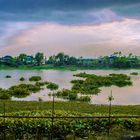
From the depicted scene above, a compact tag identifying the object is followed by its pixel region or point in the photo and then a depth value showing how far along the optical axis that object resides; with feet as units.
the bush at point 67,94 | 102.01
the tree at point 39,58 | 370.73
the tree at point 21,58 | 372.17
